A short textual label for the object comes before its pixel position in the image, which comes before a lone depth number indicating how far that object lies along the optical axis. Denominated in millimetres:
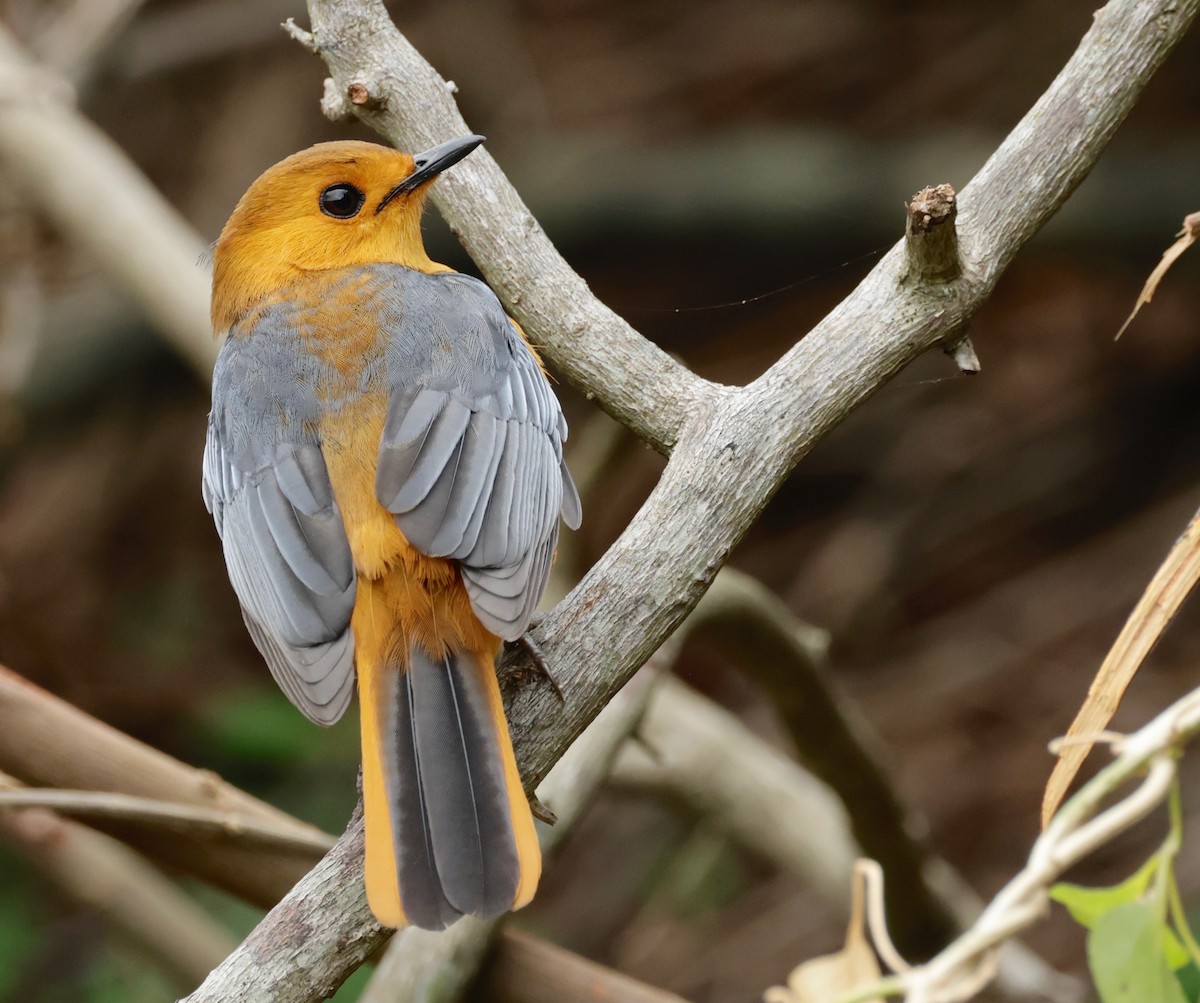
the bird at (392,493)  4391
